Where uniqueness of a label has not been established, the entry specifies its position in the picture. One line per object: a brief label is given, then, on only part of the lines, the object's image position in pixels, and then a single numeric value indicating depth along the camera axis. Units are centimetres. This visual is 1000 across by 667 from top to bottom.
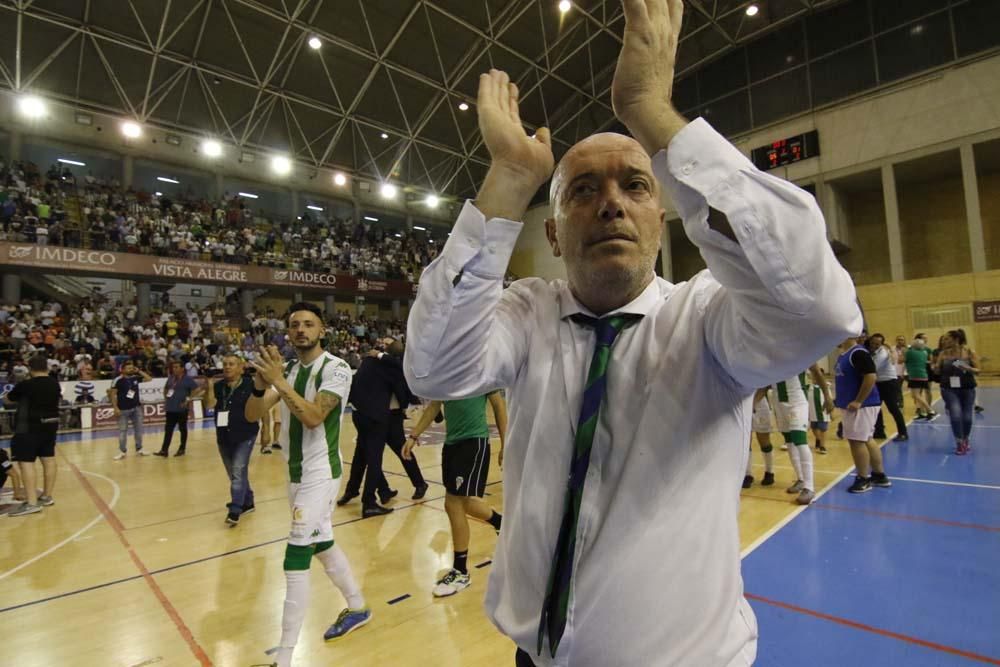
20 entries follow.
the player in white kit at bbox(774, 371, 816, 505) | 583
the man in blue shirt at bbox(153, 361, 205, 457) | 973
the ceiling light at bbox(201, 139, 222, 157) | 1884
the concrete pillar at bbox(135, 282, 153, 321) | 1945
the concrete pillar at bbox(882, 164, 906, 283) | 1959
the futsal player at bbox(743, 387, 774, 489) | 657
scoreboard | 2108
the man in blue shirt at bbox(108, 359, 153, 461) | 1004
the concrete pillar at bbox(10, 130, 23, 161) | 1894
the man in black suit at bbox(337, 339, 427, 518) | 629
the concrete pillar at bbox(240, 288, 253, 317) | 2238
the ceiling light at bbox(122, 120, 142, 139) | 1731
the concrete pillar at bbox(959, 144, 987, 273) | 1797
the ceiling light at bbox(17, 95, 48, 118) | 1612
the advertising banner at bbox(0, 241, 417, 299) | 1619
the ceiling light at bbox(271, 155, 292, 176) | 2068
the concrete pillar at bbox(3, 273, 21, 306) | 1689
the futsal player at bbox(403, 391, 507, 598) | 422
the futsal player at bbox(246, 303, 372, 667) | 313
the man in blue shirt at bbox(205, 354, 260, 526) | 603
